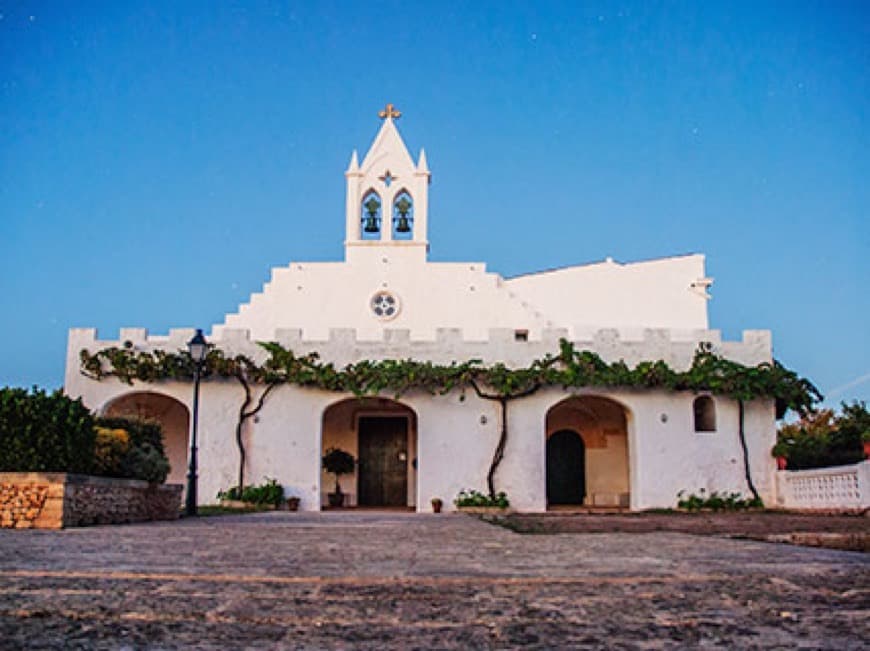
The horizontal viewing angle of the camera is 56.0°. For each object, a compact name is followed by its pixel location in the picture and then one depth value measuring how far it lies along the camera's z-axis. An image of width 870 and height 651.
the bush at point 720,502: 17.53
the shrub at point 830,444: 16.61
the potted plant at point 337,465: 19.67
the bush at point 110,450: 9.20
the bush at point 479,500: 17.50
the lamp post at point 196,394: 12.47
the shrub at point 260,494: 17.36
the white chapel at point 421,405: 17.94
